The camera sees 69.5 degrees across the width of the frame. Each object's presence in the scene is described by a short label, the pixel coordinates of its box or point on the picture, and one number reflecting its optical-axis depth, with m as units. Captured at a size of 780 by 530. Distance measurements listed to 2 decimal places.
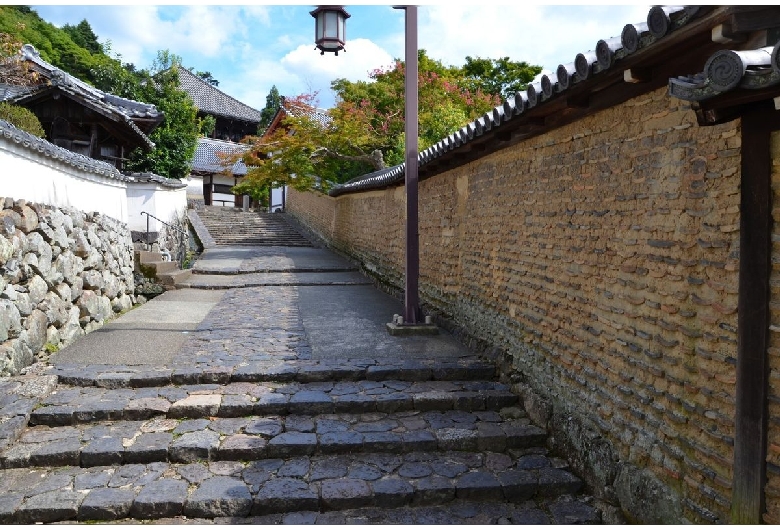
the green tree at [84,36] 35.69
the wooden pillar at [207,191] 37.09
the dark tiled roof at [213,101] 43.31
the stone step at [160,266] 11.45
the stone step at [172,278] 11.68
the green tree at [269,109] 45.34
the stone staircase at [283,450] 3.94
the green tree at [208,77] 60.88
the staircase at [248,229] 22.28
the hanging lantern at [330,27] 7.70
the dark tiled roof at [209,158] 35.88
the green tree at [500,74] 26.06
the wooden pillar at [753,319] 2.78
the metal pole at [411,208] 7.85
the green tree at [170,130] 20.17
